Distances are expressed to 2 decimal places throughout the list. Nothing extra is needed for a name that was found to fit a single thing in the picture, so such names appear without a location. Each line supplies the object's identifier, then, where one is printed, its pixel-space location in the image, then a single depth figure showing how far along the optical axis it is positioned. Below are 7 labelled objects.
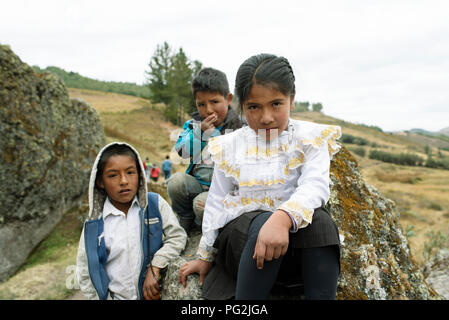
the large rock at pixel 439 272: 3.68
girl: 1.45
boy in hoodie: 2.24
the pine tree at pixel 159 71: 40.19
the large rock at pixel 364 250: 2.02
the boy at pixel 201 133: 2.56
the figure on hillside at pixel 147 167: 15.01
